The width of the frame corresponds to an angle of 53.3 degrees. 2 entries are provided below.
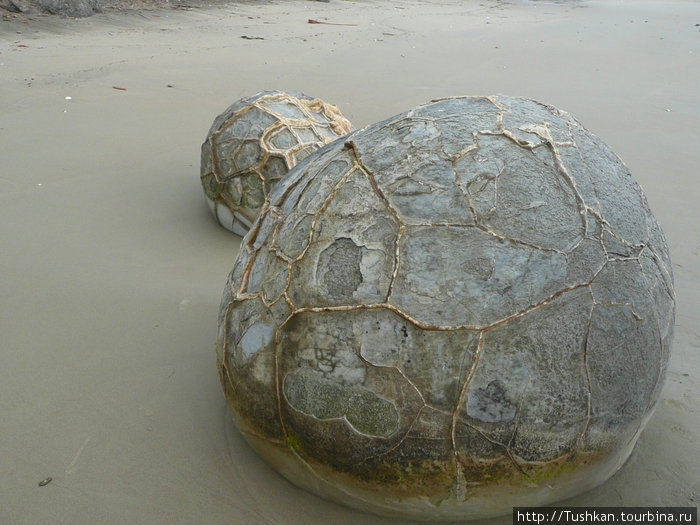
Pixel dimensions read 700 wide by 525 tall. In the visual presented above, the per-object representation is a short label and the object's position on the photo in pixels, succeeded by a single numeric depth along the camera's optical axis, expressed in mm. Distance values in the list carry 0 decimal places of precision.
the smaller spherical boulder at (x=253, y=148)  4160
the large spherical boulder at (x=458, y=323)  1970
